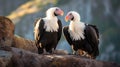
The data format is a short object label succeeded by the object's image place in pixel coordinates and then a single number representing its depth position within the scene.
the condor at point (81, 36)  21.56
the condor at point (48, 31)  20.81
